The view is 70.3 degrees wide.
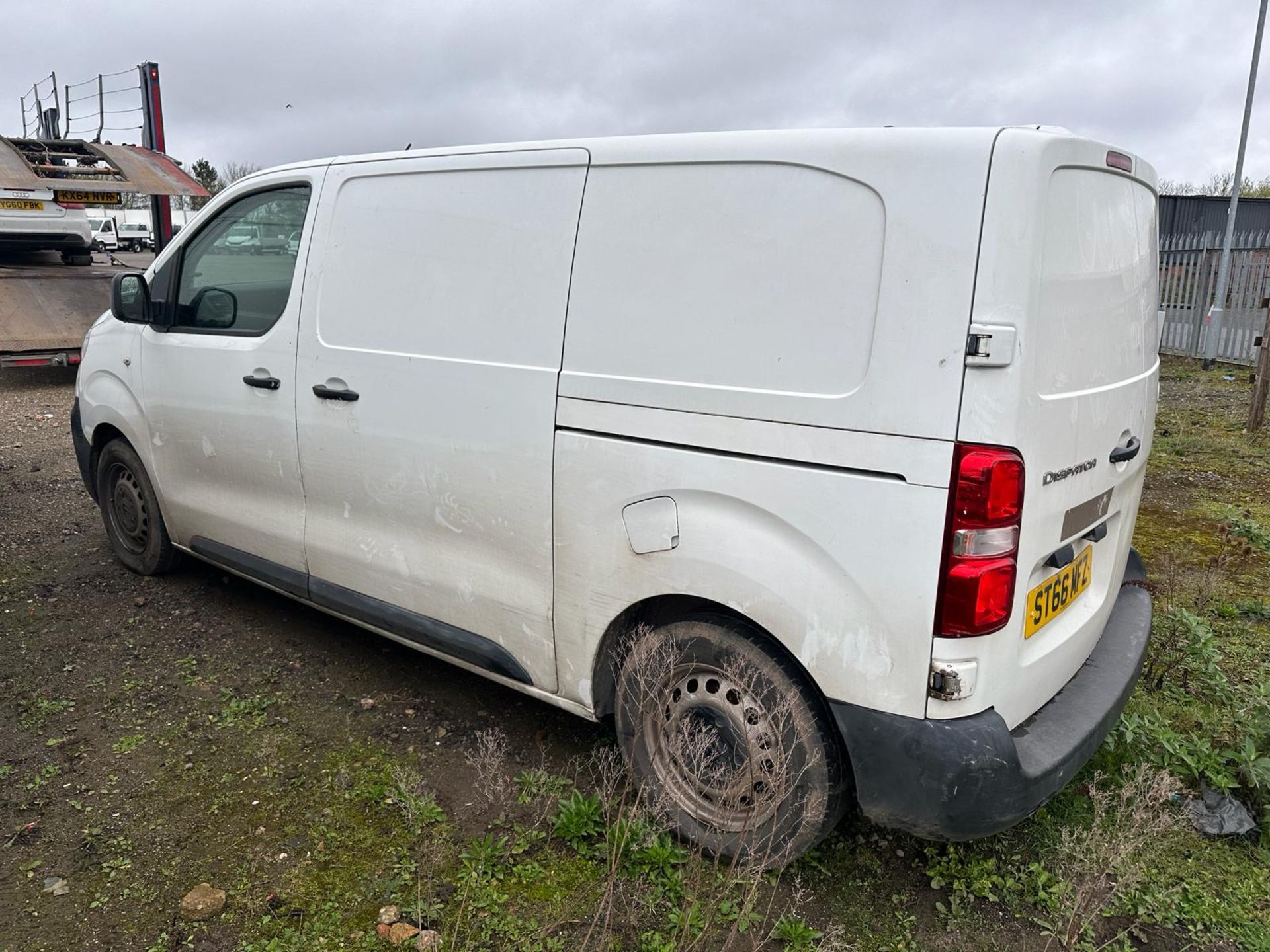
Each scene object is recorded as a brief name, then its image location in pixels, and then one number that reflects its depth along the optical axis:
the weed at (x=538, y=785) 2.98
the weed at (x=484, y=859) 2.61
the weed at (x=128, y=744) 3.25
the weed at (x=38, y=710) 3.42
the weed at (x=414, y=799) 2.84
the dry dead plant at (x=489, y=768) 2.88
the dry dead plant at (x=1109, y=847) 2.24
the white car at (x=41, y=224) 10.21
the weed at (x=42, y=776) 3.04
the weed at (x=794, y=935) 2.38
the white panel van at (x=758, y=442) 2.10
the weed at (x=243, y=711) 3.44
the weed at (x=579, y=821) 2.77
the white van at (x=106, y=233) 34.22
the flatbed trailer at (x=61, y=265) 8.85
